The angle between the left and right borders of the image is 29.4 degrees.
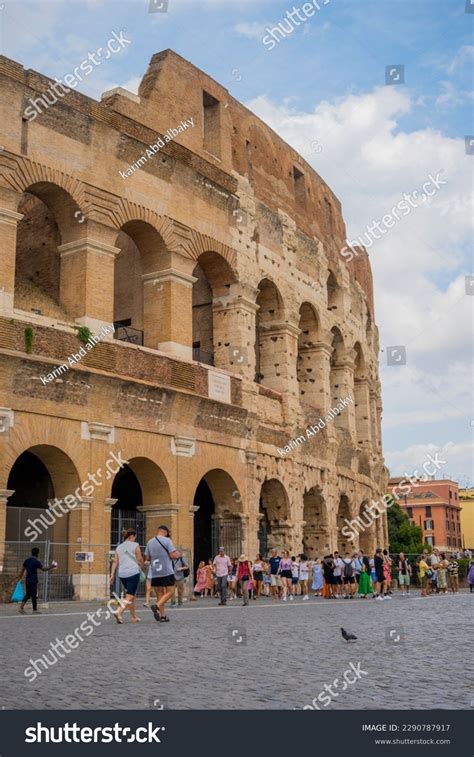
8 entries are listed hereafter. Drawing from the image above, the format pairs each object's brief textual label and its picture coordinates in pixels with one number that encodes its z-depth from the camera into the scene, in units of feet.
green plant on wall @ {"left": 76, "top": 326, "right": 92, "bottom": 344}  57.62
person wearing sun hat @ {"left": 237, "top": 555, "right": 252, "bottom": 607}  62.16
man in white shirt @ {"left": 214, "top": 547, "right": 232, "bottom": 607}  55.62
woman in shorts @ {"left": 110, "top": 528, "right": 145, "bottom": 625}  38.06
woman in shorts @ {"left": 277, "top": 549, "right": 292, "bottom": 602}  68.13
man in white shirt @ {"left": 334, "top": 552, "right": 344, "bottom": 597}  73.72
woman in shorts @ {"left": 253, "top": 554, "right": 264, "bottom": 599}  68.39
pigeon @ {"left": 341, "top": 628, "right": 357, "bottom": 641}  29.60
